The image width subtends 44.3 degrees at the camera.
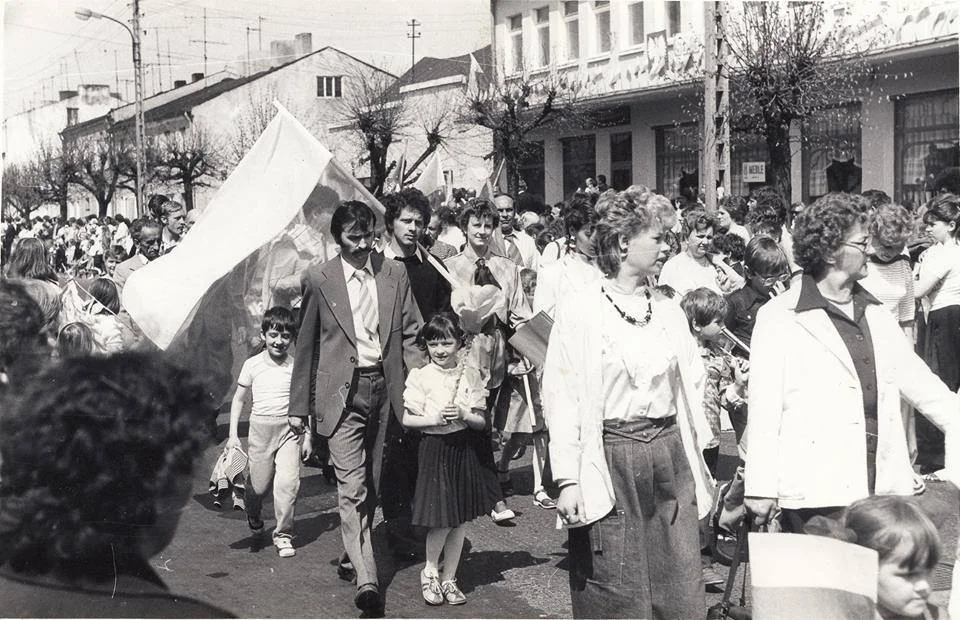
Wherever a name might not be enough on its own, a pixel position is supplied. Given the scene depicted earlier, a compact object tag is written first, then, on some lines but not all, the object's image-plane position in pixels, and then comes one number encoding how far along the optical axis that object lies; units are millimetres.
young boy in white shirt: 6629
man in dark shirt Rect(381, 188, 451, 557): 6207
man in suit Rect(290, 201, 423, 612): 5730
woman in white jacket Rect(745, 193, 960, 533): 4113
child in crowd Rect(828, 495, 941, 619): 3453
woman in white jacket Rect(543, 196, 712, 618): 4250
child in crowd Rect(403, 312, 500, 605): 5699
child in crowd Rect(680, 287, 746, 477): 6234
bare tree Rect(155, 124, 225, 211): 51156
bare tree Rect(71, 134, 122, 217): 55494
